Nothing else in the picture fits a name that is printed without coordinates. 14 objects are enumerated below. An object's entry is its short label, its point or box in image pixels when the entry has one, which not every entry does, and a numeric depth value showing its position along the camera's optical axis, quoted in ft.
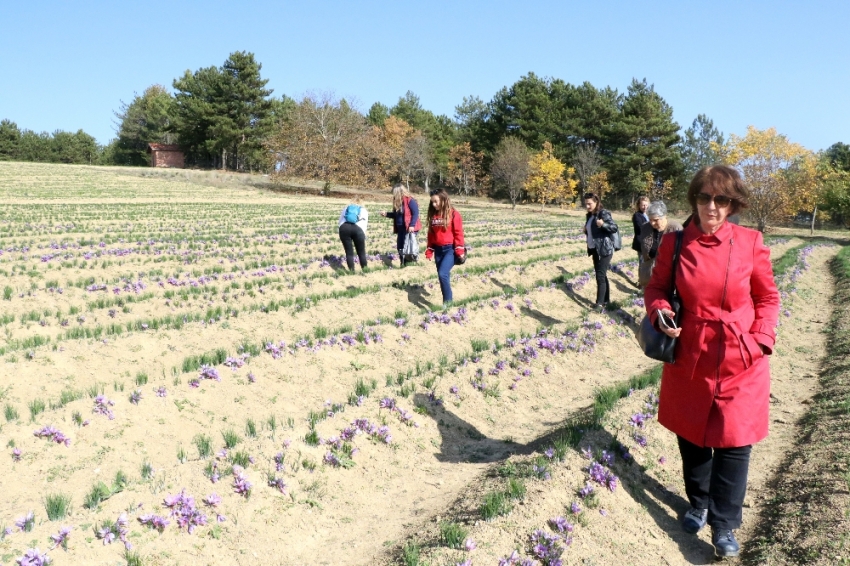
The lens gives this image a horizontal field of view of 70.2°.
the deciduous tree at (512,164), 179.01
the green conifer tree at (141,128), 277.03
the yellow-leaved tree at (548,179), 185.37
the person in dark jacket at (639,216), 34.65
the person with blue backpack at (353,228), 40.68
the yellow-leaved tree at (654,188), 188.24
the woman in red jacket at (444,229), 31.24
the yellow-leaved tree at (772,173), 142.41
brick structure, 249.75
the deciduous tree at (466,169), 211.82
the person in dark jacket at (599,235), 33.73
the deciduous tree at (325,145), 161.07
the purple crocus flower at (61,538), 11.71
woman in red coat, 11.51
